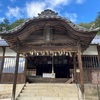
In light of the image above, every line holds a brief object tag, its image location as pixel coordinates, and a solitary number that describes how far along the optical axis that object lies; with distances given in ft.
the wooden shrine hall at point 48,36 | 14.85
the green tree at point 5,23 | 74.59
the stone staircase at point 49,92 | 15.89
